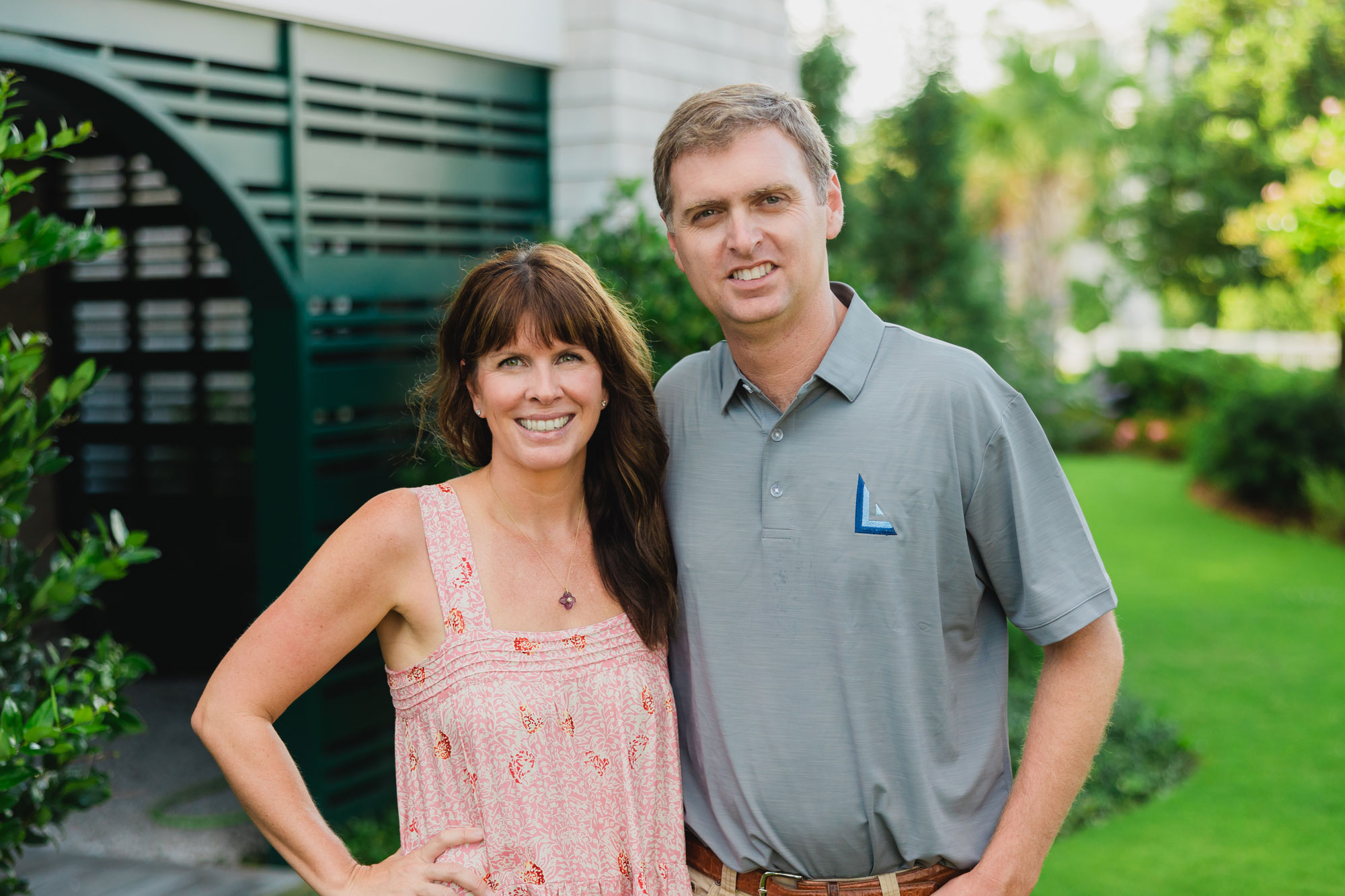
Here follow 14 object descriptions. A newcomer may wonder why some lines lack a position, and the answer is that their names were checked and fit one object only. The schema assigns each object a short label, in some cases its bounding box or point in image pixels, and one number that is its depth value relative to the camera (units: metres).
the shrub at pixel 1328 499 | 13.59
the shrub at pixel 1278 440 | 14.32
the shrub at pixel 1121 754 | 6.60
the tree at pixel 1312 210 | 8.05
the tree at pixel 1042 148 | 28.36
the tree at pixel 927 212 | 16.30
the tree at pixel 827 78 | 13.45
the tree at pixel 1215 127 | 13.52
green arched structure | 4.52
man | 2.26
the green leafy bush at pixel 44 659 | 2.70
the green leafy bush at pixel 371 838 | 5.23
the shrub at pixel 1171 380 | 21.45
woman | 2.27
